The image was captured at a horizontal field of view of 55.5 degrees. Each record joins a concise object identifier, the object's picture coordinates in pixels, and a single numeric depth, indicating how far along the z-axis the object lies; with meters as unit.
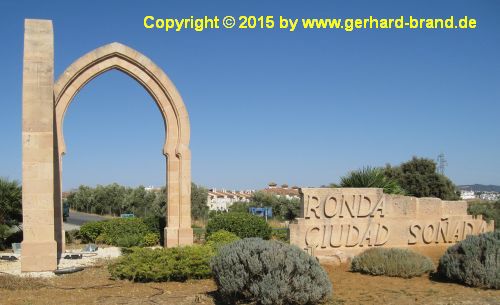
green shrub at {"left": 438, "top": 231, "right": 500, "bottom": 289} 9.12
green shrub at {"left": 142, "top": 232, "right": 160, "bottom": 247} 18.22
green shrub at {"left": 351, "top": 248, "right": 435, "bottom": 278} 10.39
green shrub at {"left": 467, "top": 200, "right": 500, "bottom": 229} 23.61
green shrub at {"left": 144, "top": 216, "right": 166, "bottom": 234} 19.05
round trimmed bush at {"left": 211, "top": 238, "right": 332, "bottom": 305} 7.45
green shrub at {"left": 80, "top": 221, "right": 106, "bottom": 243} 19.62
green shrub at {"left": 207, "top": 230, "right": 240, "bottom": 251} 14.49
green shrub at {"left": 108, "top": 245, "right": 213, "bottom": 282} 10.56
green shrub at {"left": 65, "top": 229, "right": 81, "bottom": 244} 19.56
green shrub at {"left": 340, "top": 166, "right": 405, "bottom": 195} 15.38
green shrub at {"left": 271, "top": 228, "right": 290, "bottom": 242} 18.77
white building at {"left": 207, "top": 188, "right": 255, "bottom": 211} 72.81
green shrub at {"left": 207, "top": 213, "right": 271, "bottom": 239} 17.14
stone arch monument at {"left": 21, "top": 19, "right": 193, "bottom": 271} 12.30
